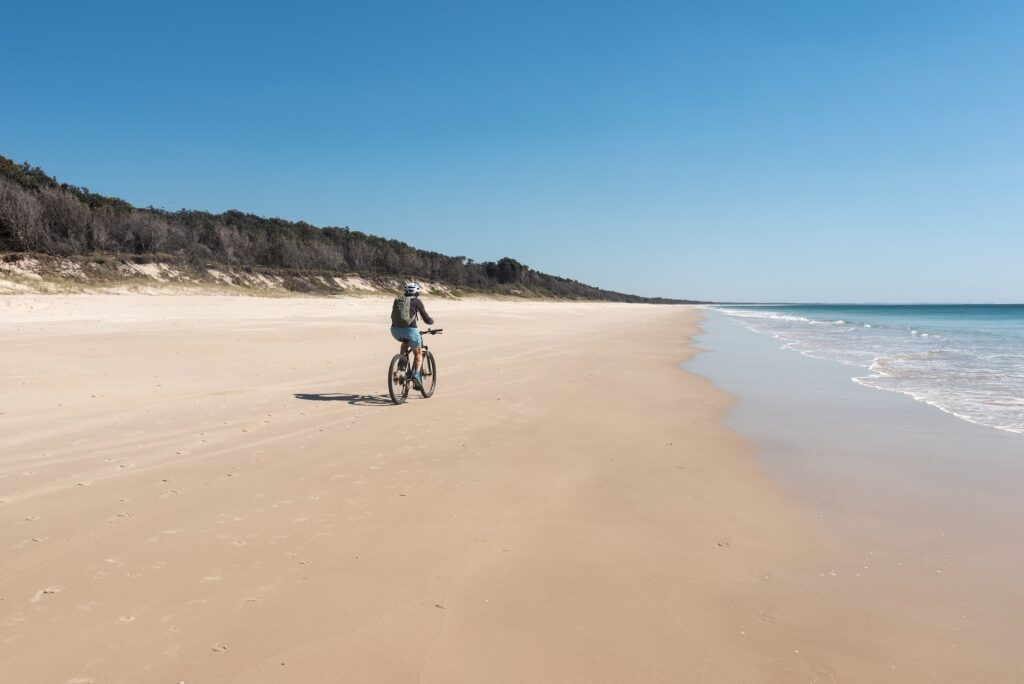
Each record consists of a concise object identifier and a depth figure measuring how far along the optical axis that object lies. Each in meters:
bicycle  9.30
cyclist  9.89
